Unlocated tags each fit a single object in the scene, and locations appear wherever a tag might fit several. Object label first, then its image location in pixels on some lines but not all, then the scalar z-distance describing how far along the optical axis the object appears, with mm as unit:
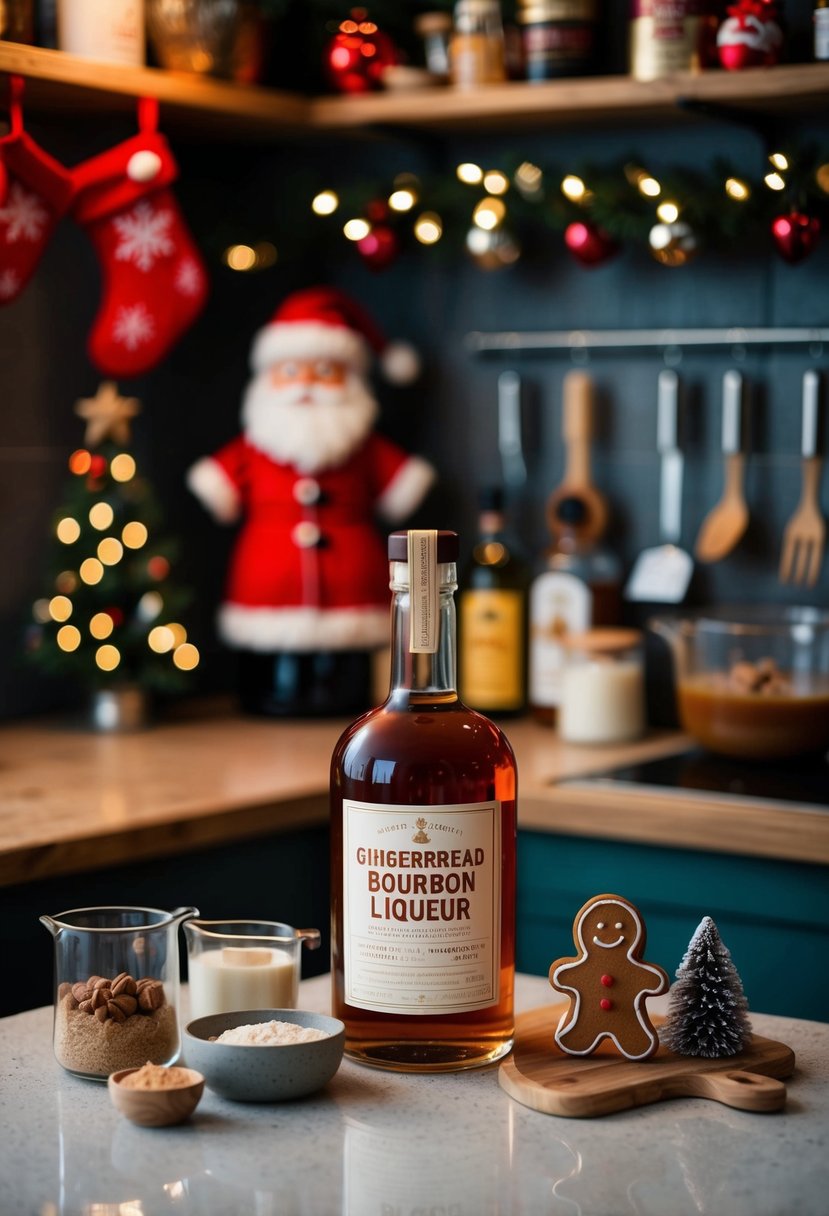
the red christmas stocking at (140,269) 2193
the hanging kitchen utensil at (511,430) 2551
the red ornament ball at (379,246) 2432
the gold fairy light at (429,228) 2442
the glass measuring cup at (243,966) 1052
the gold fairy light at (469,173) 2377
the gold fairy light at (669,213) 2221
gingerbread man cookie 1014
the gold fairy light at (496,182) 2393
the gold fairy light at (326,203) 2430
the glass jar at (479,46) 2277
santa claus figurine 2398
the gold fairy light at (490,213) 2402
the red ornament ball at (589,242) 2307
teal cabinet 1861
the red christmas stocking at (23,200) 2014
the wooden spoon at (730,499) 2324
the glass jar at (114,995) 996
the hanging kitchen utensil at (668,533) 2383
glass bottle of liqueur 986
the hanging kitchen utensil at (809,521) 2264
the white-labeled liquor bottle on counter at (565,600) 2387
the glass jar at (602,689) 2285
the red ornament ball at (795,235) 2102
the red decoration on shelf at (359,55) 2336
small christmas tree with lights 2314
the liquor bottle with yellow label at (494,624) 2428
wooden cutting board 951
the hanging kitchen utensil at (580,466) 2455
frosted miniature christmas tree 1023
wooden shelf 2051
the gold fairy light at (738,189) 2193
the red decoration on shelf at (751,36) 2088
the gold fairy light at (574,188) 2281
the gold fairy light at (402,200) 2422
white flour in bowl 966
